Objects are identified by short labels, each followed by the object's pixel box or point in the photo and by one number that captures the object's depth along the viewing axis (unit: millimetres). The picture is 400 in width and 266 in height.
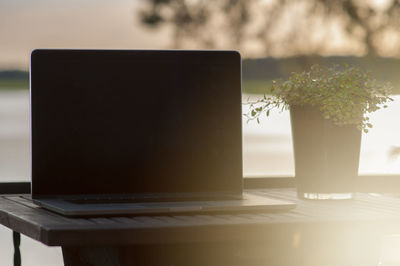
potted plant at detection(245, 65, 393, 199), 1985
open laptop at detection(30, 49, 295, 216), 1875
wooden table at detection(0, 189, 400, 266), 1646
